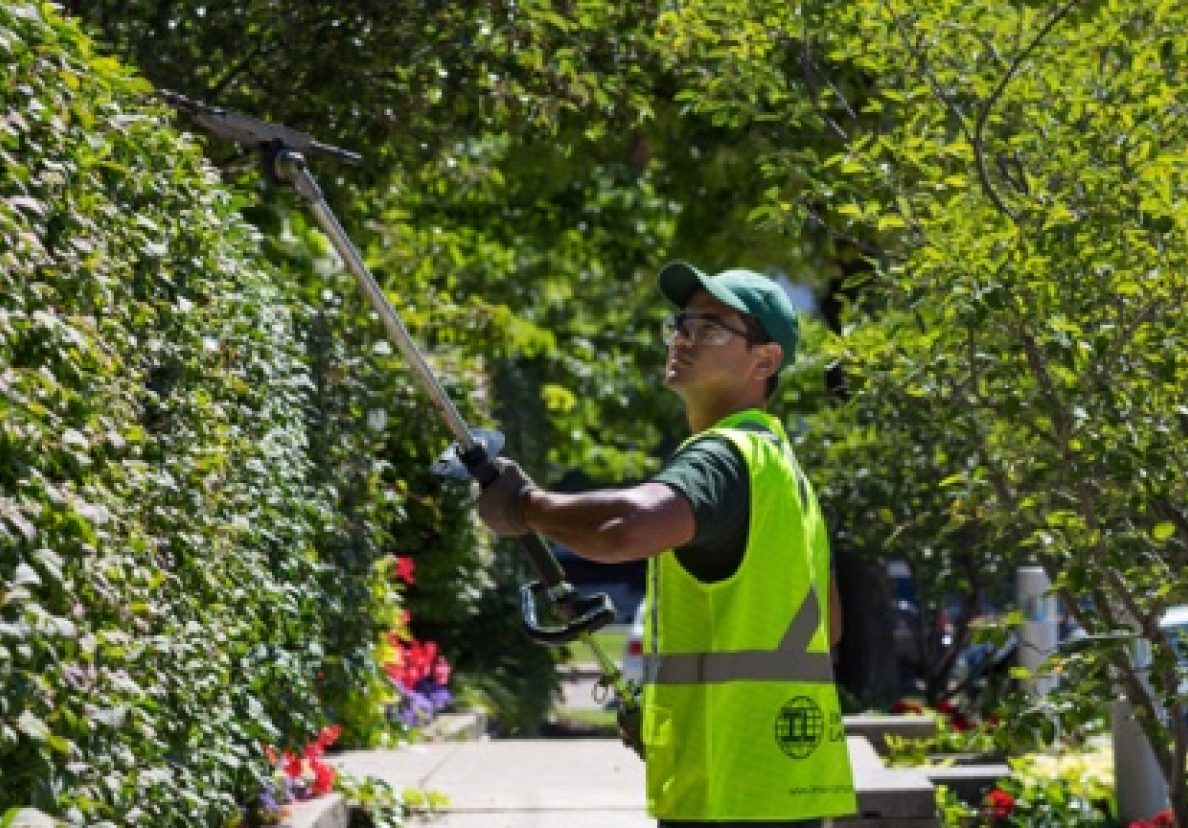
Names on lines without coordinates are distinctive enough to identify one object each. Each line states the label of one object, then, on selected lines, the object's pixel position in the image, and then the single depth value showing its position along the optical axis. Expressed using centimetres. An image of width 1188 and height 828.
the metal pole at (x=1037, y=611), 2748
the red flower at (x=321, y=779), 1922
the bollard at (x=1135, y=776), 1980
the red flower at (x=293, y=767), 1797
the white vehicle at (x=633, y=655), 4966
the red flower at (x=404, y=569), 2698
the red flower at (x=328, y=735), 2117
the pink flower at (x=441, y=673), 3128
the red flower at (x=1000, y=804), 2023
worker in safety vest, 884
